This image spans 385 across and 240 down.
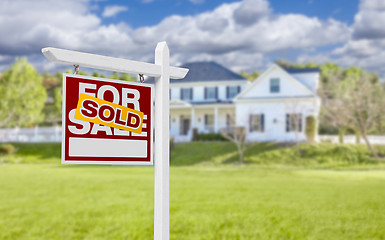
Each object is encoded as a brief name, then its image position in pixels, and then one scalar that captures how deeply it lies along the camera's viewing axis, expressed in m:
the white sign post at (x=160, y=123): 3.20
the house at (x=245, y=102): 26.69
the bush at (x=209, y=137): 28.36
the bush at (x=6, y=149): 27.88
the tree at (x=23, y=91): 30.50
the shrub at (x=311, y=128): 25.69
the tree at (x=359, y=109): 24.84
